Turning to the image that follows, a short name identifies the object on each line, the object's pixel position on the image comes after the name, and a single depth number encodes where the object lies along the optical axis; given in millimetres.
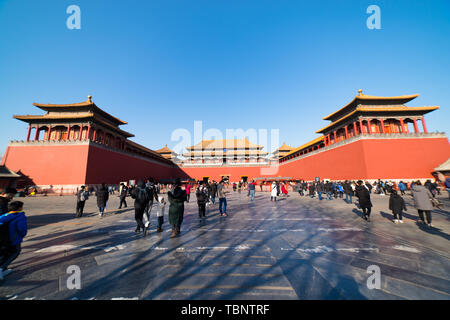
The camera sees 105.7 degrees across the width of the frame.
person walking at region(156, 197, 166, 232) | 4380
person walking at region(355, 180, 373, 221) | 5527
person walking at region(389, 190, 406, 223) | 5324
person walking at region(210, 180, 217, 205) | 9667
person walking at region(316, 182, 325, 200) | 11948
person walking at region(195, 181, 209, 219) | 5695
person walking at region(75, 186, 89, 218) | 6363
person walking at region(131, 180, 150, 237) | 4129
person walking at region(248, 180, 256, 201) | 11934
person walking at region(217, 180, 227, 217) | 6398
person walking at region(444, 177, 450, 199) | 9789
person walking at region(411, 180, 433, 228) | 4727
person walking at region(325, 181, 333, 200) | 12044
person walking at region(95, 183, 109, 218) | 6461
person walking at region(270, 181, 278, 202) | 10784
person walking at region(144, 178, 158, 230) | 4402
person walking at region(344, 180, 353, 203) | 9946
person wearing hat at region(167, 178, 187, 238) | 4020
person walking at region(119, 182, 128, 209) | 8666
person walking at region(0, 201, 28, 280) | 2326
